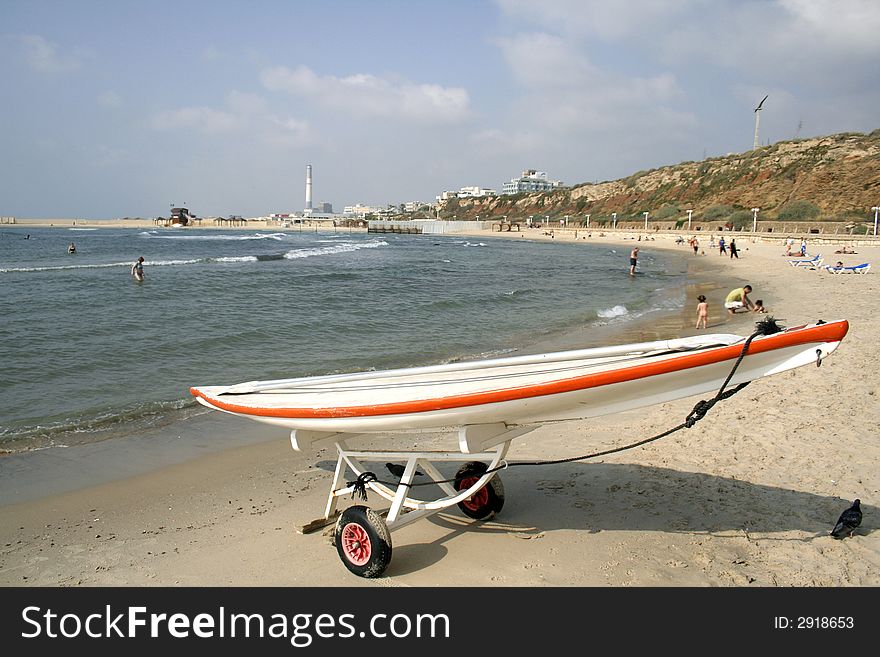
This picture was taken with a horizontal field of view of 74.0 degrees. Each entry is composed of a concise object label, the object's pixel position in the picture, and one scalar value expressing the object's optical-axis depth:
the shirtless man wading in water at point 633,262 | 32.27
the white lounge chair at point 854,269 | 24.61
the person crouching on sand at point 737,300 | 16.17
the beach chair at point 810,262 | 27.98
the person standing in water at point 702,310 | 15.46
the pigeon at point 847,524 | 4.43
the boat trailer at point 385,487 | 4.09
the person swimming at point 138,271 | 29.33
